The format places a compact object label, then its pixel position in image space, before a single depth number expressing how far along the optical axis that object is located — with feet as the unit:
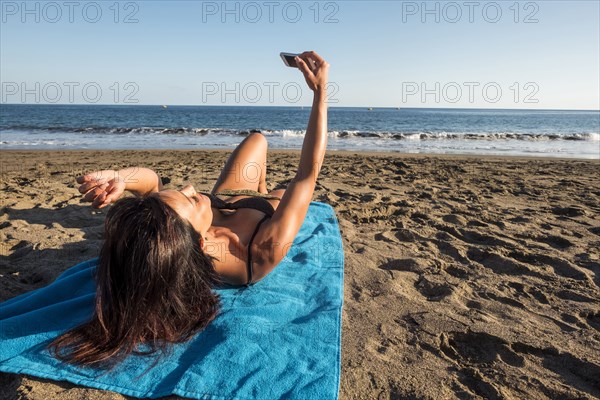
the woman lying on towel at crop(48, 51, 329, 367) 5.97
